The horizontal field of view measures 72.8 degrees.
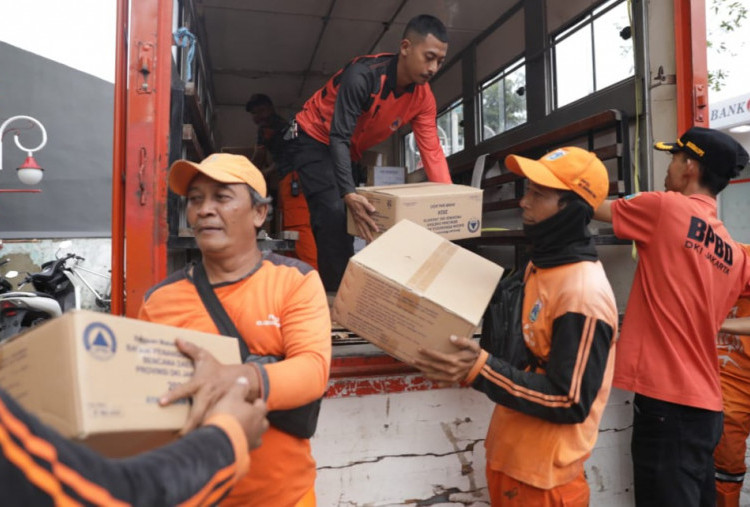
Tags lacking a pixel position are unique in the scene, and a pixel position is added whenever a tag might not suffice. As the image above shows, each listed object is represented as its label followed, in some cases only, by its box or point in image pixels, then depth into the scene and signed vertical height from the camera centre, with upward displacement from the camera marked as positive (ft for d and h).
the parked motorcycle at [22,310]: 16.02 -1.22
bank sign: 33.83 +10.62
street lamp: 20.03 +4.00
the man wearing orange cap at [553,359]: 5.37 -1.00
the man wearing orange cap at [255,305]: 4.72 -0.33
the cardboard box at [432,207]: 7.86 +0.98
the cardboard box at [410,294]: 5.70 -0.29
